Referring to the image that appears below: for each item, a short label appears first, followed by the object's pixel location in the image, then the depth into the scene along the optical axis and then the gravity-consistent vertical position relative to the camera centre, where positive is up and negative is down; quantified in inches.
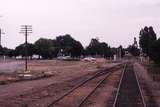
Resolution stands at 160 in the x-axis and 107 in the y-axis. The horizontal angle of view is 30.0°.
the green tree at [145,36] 3816.0 +285.5
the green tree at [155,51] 1963.9 +42.2
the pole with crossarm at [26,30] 1733.1 +153.5
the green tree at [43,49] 4717.8 +118.1
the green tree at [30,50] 4512.3 +95.8
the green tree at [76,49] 4833.5 +122.0
